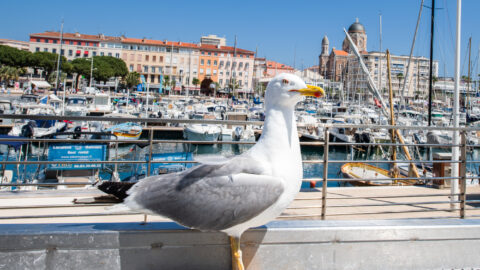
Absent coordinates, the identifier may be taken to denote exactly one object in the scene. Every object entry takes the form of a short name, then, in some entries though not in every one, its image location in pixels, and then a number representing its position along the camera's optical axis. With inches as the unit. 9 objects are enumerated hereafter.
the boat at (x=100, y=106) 1371.2
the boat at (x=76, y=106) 1284.4
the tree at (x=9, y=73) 2341.3
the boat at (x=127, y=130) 968.3
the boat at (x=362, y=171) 521.5
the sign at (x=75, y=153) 339.0
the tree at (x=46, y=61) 2397.8
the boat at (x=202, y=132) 1152.7
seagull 66.1
